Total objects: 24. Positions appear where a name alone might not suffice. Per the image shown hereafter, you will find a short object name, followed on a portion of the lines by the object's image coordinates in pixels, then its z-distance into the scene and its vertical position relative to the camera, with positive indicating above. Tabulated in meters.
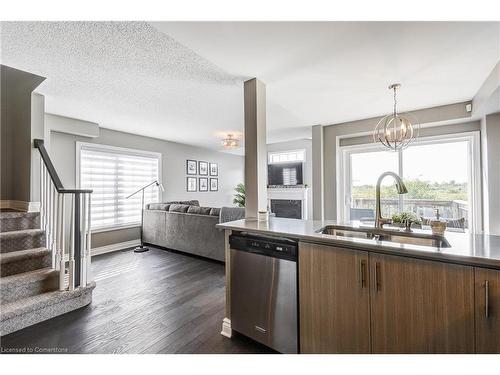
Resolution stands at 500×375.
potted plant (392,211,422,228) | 1.79 -0.23
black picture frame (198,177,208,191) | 6.48 +0.24
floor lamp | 4.38 -0.54
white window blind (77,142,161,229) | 4.22 +0.27
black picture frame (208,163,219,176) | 6.86 +0.69
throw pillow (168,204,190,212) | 4.21 -0.29
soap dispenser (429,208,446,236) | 1.55 -0.25
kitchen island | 1.09 -0.56
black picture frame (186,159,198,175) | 6.12 +0.68
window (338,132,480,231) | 3.57 +0.20
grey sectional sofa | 3.66 -0.62
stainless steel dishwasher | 1.62 -0.73
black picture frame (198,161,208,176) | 6.46 +0.68
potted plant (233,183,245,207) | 6.73 -0.13
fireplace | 6.11 -0.44
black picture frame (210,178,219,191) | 6.89 +0.24
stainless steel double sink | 1.56 -0.33
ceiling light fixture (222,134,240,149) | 4.63 +0.99
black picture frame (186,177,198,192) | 6.12 +0.19
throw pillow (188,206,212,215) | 3.91 -0.31
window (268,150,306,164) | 6.25 +0.98
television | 6.14 +0.48
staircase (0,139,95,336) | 2.06 -0.67
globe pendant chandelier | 2.61 +0.84
